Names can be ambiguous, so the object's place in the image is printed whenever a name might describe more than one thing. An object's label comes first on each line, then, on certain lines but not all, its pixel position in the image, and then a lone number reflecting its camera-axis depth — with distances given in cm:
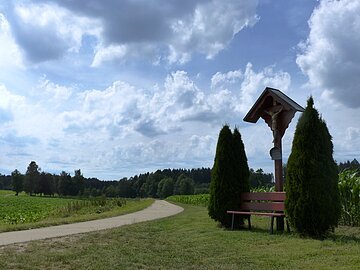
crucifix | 1201
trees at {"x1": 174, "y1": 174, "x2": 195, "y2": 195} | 9411
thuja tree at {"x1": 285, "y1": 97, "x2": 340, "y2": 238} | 973
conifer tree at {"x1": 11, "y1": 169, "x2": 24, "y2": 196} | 11302
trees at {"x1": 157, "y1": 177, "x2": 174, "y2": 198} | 10756
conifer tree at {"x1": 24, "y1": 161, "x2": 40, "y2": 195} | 11038
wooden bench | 1134
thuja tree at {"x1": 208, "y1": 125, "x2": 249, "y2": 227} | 1277
